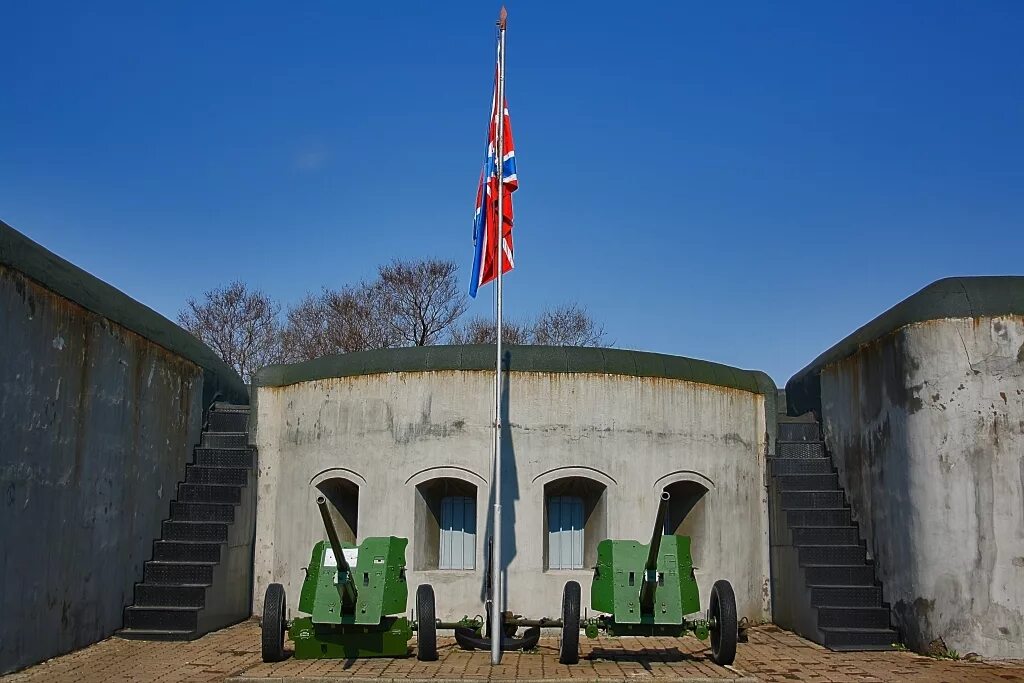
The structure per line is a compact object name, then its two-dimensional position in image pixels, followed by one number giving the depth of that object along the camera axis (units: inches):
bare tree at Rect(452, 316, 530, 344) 1457.9
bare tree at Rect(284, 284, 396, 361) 1448.1
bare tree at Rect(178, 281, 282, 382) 1472.7
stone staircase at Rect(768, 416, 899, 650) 458.9
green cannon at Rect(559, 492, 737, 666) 393.7
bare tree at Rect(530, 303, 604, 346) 1556.3
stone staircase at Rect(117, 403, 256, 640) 478.9
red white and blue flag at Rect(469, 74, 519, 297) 456.8
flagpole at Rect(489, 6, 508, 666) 407.2
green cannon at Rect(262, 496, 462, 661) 401.1
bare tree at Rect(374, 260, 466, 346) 1425.9
